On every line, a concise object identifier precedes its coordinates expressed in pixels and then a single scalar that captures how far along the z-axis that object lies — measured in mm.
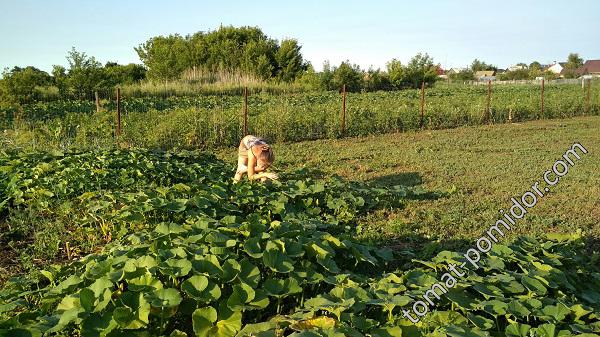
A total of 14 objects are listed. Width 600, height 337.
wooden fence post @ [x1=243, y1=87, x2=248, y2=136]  10741
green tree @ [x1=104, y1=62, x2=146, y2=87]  32562
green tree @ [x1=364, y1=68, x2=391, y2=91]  34234
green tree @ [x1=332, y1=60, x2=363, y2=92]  31344
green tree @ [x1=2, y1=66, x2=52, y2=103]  15469
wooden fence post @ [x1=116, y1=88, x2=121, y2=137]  9586
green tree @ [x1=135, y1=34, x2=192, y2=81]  33000
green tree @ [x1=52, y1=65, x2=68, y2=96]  19717
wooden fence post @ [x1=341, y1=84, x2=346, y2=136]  12316
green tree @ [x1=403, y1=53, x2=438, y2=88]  36812
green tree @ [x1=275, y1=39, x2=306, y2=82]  35750
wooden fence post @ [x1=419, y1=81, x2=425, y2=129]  13808
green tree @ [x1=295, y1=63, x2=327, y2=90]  30516
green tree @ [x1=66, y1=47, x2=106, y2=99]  18498
